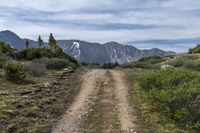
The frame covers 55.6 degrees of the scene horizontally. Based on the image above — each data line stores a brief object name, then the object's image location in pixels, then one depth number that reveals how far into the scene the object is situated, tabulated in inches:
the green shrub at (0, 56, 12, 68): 692.9
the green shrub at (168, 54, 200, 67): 884.9
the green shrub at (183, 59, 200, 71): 736.3
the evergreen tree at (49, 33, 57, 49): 1229.2
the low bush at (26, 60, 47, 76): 603.8
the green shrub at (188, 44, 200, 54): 1412.9
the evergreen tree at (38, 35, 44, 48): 1580.1
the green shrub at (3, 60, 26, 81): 511.6
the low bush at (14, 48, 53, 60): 947.5
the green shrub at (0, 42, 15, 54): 1067.4
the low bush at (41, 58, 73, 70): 775.0
